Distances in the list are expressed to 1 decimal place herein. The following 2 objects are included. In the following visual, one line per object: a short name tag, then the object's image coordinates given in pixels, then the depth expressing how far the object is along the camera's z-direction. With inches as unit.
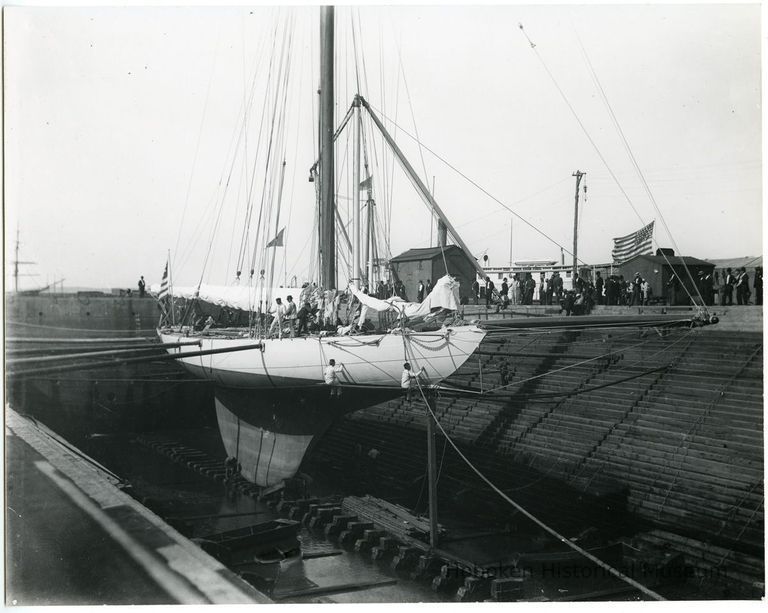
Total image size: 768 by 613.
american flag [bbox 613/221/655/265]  917.2
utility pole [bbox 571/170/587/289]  1240.2
